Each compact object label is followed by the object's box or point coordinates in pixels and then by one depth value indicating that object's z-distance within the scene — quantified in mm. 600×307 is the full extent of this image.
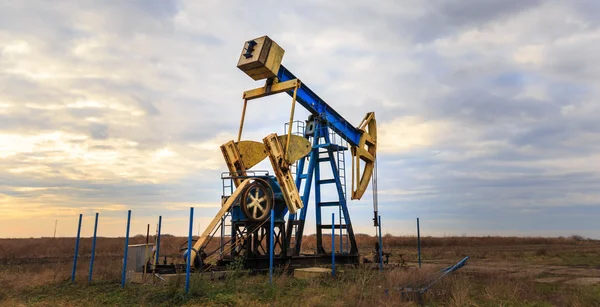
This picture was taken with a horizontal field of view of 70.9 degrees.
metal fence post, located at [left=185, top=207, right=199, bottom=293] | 7480
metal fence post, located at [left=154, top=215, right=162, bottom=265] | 9955
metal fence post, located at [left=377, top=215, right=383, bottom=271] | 12734
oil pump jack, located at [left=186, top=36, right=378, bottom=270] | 10562
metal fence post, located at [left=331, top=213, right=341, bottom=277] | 10328
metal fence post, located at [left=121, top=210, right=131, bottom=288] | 8859
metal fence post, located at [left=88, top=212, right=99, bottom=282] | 9695
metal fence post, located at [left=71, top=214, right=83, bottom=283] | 9883
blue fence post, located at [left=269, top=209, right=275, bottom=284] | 8672
